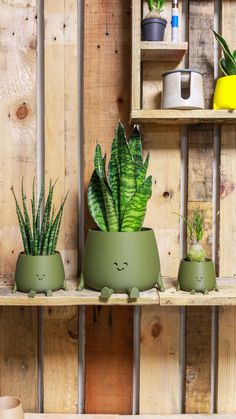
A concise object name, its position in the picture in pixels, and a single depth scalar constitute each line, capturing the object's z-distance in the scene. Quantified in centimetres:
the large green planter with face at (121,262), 116
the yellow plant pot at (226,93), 124
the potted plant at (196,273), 119
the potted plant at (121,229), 116
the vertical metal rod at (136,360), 143
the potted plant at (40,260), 117
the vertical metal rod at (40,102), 140
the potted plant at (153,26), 125
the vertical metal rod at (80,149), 140
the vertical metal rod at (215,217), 139
